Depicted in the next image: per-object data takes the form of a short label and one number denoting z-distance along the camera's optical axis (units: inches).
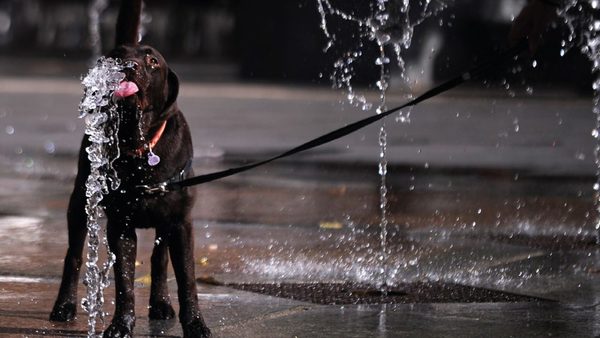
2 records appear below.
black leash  480.4
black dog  431.8
